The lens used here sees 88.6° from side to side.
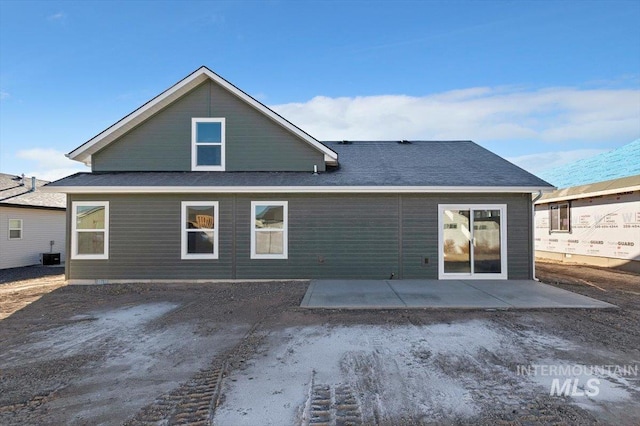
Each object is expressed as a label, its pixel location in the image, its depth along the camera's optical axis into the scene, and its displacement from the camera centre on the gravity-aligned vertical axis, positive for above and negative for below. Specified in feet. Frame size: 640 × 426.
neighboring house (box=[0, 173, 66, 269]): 47.19 -0.11
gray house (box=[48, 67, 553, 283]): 32.22 -0.37
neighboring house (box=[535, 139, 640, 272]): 40.55 +1.48
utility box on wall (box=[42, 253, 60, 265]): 51.29 -5.73
